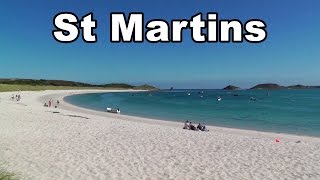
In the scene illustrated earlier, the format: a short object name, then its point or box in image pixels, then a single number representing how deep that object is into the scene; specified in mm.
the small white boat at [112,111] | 25701
